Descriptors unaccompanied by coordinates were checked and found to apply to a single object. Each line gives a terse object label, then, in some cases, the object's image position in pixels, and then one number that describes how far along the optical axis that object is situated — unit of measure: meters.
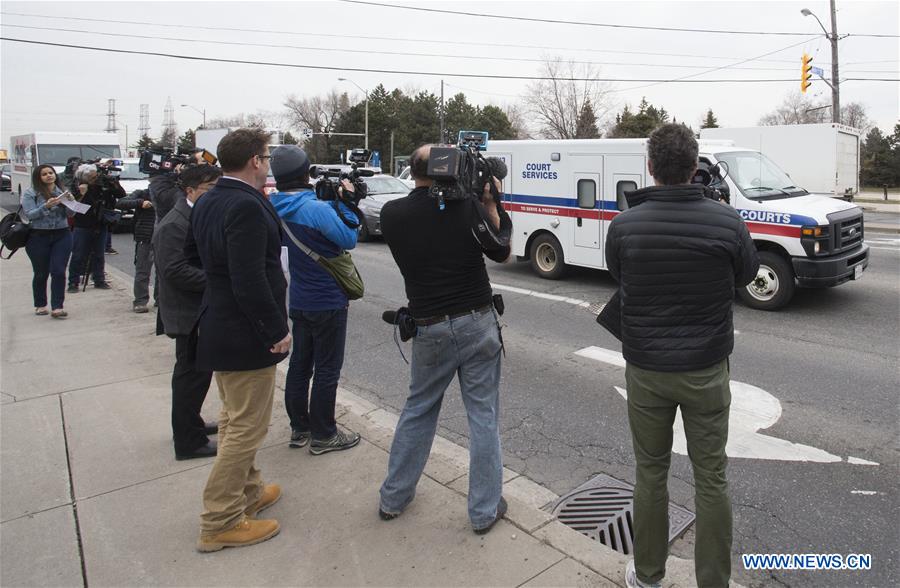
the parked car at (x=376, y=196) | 16.16
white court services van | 8.20
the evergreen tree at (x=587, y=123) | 52.84
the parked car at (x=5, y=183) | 44.77
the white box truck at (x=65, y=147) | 22.95
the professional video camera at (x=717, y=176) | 7.82
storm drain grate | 3.41
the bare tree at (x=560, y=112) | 55.04
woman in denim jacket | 7.84
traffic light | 25.51
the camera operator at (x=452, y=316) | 2.99
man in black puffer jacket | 2.52
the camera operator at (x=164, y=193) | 6.16
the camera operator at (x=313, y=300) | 3.82
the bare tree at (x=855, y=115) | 64.12
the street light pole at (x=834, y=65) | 27.02
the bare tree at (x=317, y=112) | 81.56
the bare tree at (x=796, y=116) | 61.00
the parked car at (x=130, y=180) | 17.76
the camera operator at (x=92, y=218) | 8.91
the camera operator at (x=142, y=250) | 8.15
